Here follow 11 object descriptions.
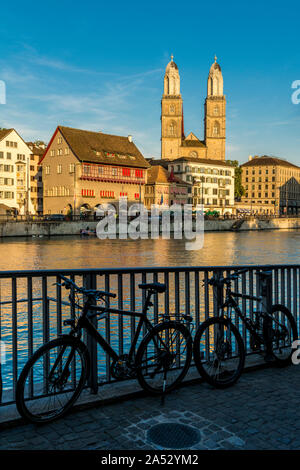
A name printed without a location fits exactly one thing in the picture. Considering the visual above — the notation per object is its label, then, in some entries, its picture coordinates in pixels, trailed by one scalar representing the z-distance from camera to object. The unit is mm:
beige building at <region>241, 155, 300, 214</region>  162000
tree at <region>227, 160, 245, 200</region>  142500
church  130875
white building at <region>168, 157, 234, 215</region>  115062
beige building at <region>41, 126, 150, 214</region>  84938
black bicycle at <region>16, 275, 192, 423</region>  4539
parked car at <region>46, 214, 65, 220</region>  73675
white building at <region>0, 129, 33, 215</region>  84312
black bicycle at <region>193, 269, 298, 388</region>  5555
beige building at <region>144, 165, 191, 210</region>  100000
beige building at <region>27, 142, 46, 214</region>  92438
